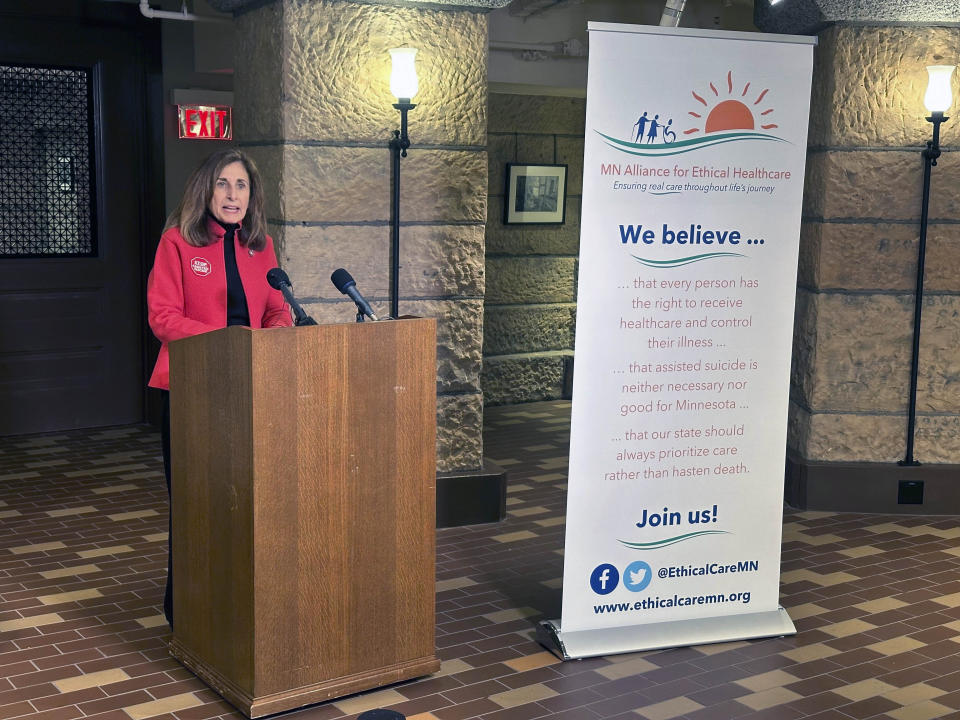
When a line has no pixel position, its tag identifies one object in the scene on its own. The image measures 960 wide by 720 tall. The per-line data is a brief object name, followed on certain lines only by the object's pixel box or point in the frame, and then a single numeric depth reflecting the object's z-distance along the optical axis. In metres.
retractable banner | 3.53
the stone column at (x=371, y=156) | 4.65
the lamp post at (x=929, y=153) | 5.07
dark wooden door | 6.64
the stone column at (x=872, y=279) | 5.27
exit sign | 6.81
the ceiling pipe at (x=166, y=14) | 6.07
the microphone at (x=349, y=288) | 3.11
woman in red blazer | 3.49
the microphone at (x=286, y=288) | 3.08
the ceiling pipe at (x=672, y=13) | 4.01
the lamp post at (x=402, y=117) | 4.65
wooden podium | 3.08
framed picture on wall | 7.92
